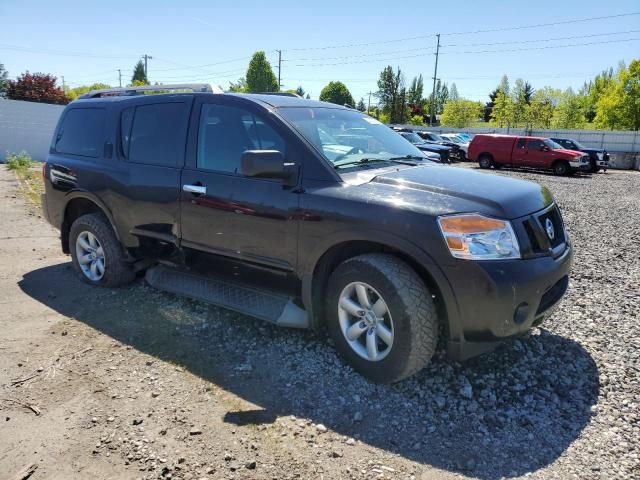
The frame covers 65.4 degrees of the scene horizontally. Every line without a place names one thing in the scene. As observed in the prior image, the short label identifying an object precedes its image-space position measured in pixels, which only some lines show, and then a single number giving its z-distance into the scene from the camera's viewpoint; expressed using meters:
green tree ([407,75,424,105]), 96.32
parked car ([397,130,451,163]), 20.82
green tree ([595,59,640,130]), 44.09
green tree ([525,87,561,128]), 55.88
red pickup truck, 22.42
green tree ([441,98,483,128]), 70.81
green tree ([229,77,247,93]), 65.25
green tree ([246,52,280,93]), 59.84
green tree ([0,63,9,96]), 53.72
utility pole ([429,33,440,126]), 58.67
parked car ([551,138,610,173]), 24.30
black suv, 2.90
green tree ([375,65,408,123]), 72.38
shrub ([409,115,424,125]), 74.53
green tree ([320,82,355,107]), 73.62
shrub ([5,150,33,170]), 14.40
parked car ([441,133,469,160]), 29.98
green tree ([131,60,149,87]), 103.25
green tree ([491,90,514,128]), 60.00
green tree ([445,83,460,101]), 113.19
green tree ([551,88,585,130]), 57.91
